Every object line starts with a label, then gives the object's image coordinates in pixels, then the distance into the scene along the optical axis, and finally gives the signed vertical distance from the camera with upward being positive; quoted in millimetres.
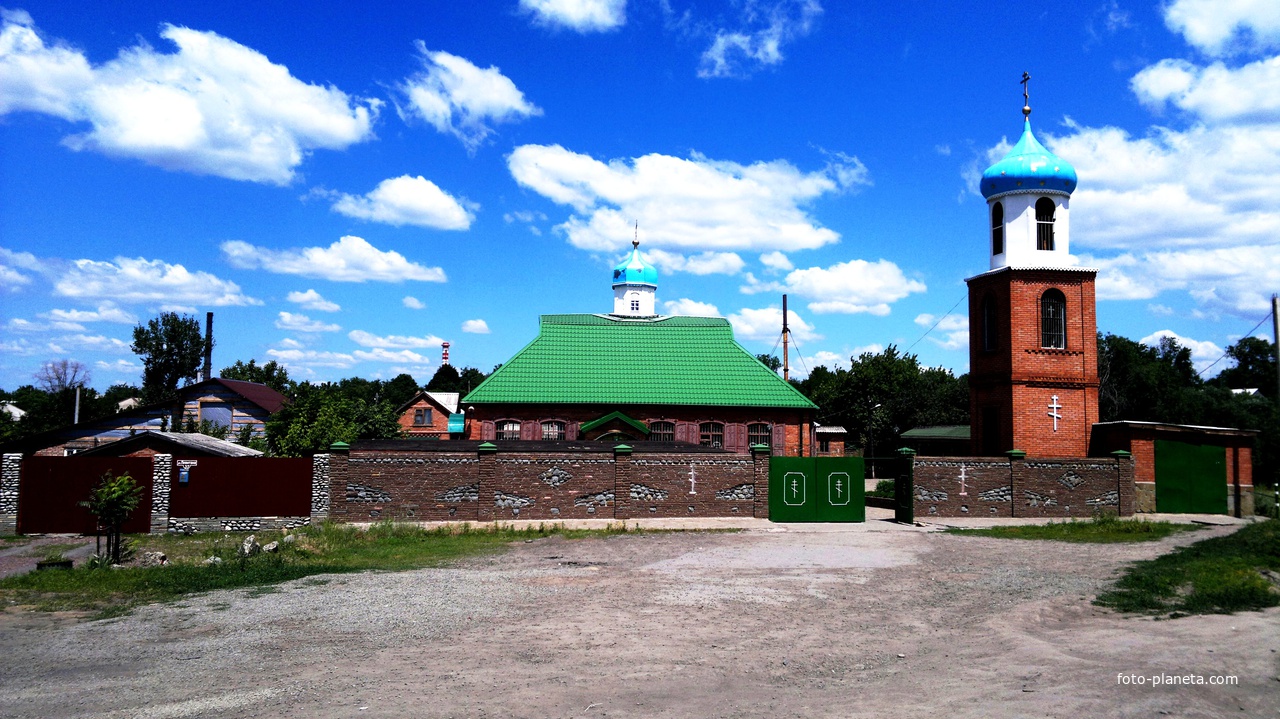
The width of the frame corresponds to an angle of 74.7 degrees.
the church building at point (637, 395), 35219 +1482
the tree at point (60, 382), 78488 +3758
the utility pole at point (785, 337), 47869 +5658
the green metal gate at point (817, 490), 24094 -1648
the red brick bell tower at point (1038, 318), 27688 +3975
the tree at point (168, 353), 71750 +5998
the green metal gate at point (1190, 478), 26375 -1247
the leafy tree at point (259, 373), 77875 +4759
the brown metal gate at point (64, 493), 20875 -1787
